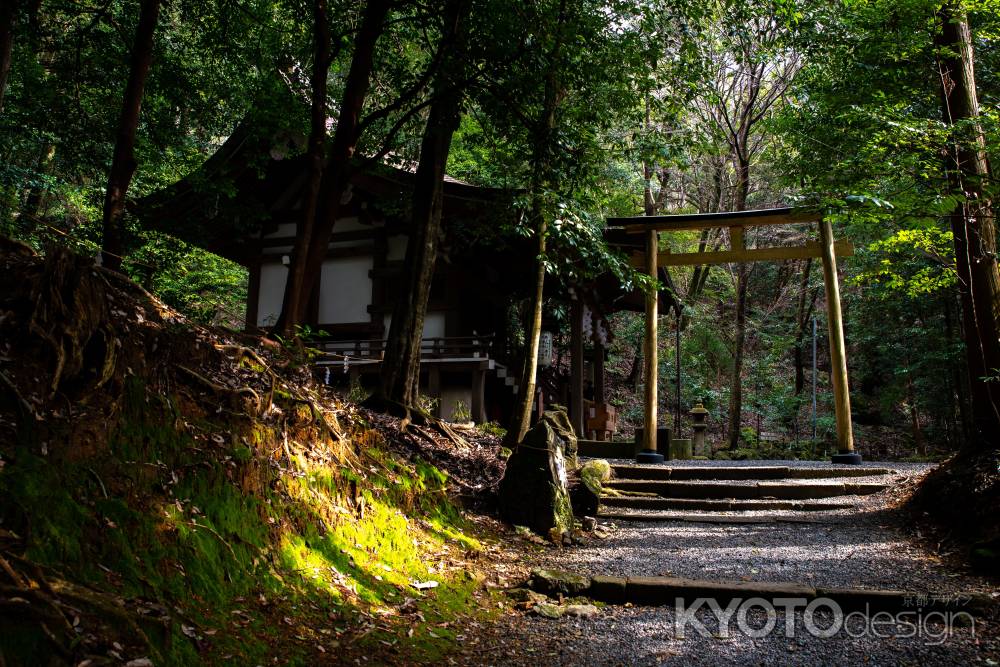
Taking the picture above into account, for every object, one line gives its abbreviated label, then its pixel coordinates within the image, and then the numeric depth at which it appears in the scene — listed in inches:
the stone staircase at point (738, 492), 291.6
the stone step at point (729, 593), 159.5
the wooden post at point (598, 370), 629.6
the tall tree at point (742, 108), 662.5
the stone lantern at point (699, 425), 642.2
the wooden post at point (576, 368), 541.3
